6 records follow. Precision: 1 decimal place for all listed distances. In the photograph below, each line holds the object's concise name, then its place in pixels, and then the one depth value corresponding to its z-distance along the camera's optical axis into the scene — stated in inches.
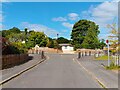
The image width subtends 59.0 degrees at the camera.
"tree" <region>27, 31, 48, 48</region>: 1372.0
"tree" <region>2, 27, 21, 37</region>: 1886.5
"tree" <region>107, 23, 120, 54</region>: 395.7
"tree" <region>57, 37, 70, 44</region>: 2012.2
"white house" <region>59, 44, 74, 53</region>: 1762.1
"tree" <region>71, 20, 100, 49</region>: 1327.6
